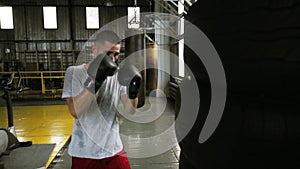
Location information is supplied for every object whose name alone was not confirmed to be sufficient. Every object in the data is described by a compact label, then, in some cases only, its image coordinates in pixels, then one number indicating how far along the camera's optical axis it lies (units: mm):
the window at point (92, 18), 13281
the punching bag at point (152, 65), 8188
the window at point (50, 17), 12945
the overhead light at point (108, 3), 11961
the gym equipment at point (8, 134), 3357
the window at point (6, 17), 12852
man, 1551
